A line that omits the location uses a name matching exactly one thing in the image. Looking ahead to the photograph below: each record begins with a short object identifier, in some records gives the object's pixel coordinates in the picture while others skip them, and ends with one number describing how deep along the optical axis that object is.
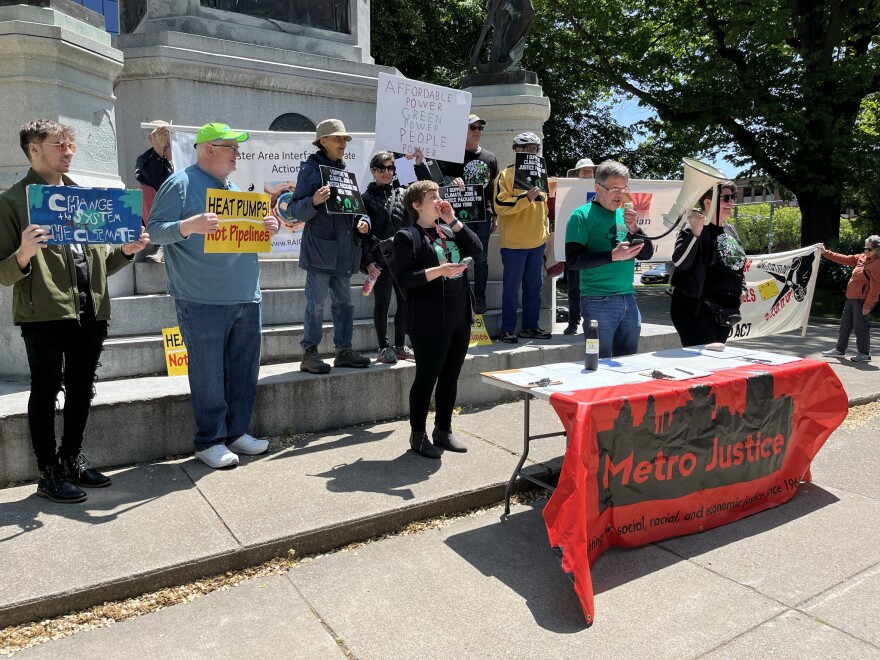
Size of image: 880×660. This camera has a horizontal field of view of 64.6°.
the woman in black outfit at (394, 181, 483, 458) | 4.59
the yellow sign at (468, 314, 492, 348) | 6.88
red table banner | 3.36
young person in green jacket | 3.68
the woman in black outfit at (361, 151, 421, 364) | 5.88
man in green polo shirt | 4.86
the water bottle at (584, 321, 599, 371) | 4.38
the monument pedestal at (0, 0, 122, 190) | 4.98
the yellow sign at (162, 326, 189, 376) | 5.41
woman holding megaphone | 5.14
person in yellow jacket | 7.00
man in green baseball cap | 4.29
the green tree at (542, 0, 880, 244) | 17.16
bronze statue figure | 8.30
